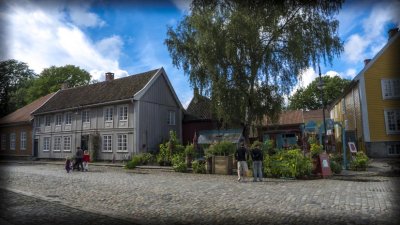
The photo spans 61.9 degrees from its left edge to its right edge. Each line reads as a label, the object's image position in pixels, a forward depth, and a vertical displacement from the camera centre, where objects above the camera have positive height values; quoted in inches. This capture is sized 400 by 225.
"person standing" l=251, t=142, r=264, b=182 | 561.3 -20.9
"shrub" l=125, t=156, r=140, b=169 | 899.4 -33.4
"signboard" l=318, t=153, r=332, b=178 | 591.8 -34.9
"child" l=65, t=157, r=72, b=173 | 804.6 -28.9
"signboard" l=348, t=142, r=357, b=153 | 697.3 -3.6
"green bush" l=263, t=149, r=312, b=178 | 590.2 -30.9
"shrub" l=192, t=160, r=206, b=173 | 734.5 -37.2
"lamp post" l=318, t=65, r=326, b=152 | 844.5 +158.6
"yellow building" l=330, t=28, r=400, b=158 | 946.4 +86.1
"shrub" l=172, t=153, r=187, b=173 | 772.0 -31.3
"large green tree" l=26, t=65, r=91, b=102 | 2066.9 +470.9
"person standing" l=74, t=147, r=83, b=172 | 852.6 -18.1
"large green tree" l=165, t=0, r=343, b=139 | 784.3 +216.8
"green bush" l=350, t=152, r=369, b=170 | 688.2 -35.8
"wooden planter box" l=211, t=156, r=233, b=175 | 695.1 -34.1
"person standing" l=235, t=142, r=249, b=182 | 595.7 -15.5
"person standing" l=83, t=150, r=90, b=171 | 862.5 -21.3
